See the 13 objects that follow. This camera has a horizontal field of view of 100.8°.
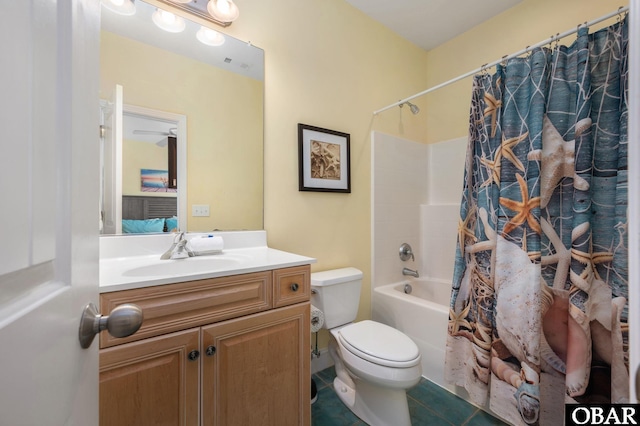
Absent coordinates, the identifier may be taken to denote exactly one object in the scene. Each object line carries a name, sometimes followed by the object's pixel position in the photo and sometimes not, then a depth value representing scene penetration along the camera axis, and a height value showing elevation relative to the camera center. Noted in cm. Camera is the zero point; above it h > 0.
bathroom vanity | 83 -48
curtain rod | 112 +85
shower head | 209 +83
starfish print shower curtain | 117 -14
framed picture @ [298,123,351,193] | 178 +38
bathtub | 170 -75
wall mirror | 126 +45
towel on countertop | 131 -16
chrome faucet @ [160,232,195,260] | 127 -19
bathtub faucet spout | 228 -51
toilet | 125 -71
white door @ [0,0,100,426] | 23 +0
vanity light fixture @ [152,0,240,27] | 139 +109
